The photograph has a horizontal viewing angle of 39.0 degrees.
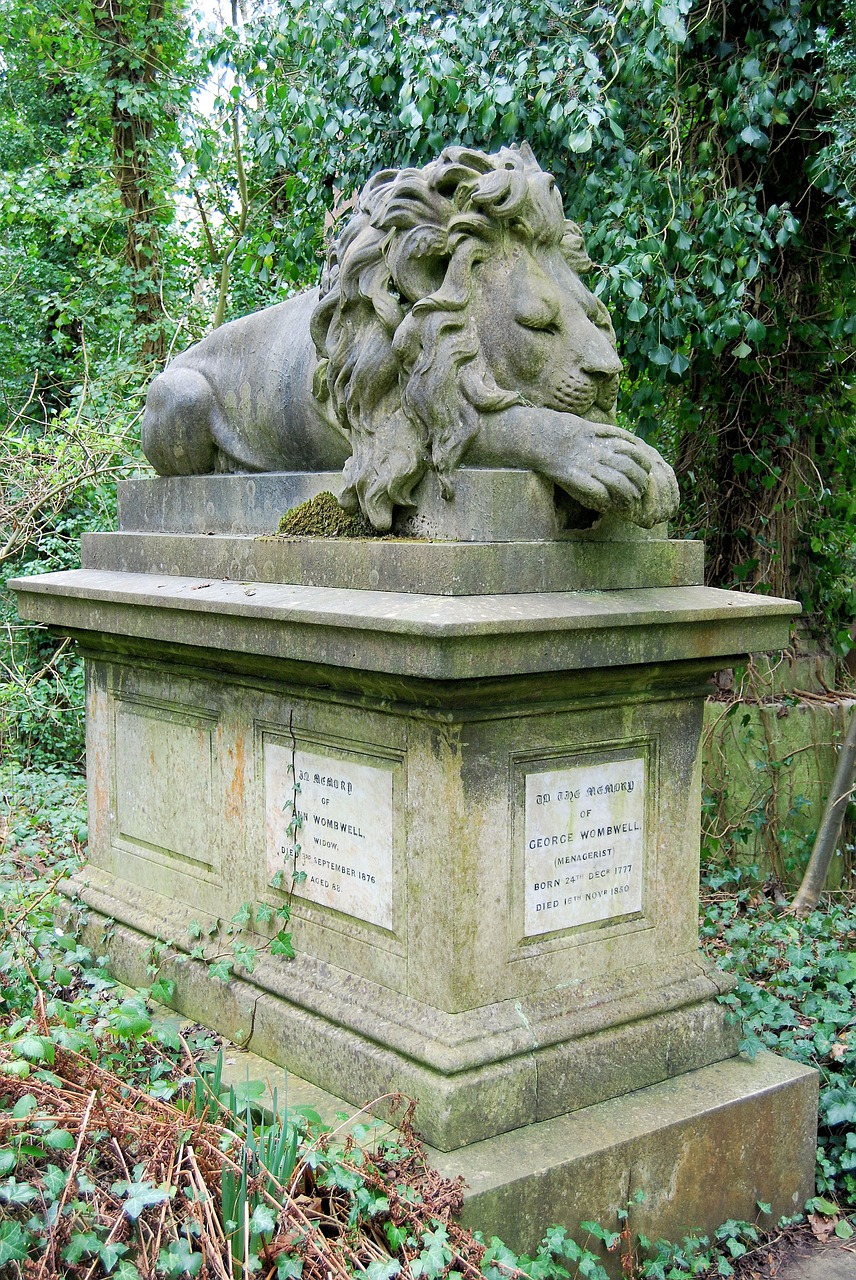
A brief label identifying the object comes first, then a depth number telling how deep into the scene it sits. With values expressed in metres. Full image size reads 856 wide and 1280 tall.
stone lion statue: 3.05
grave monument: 2.91
